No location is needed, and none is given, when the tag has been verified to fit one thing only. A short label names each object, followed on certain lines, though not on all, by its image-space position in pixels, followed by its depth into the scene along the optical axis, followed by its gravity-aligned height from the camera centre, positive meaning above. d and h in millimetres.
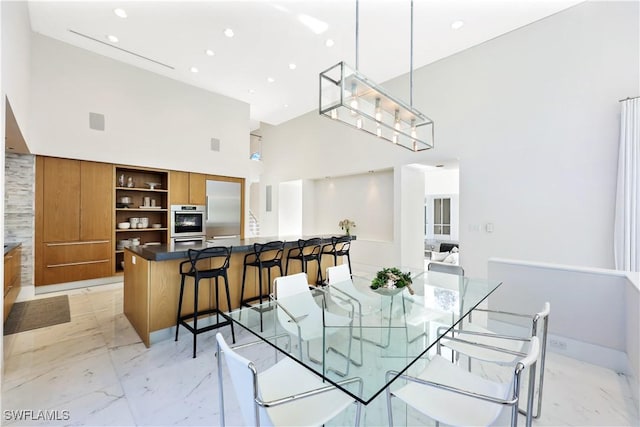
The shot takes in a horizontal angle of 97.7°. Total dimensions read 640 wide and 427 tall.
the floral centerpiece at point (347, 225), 7012 -359
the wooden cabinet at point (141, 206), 5230 +71
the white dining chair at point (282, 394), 1086 -918
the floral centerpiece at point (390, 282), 2236 -573
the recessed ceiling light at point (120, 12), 3676 +2622
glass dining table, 1331 -741
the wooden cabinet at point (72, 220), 4297 -173
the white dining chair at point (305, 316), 1656 -760
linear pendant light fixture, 2039 +882
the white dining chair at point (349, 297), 2098 -747
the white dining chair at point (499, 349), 1657 -924
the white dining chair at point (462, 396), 1148 -928
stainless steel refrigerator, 6242 +21
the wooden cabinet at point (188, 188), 5684 +455
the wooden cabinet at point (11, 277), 2969 -810
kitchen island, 2822 -851
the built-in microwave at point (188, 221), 5648 -229
